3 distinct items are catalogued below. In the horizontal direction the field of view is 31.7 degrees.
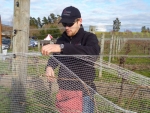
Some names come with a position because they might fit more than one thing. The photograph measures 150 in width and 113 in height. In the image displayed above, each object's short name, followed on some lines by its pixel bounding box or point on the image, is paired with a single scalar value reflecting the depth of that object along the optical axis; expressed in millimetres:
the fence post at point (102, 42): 7125
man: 1996
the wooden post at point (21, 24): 3043
